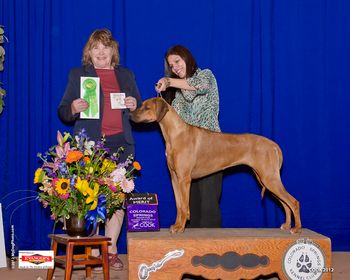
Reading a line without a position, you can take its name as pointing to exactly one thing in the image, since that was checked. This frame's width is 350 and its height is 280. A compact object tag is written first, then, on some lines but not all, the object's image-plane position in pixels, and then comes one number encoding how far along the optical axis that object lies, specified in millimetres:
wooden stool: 3357
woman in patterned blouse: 3811
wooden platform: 3266
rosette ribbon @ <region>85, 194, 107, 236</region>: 3494
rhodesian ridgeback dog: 3477
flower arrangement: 3418
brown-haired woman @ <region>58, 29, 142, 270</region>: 3971
